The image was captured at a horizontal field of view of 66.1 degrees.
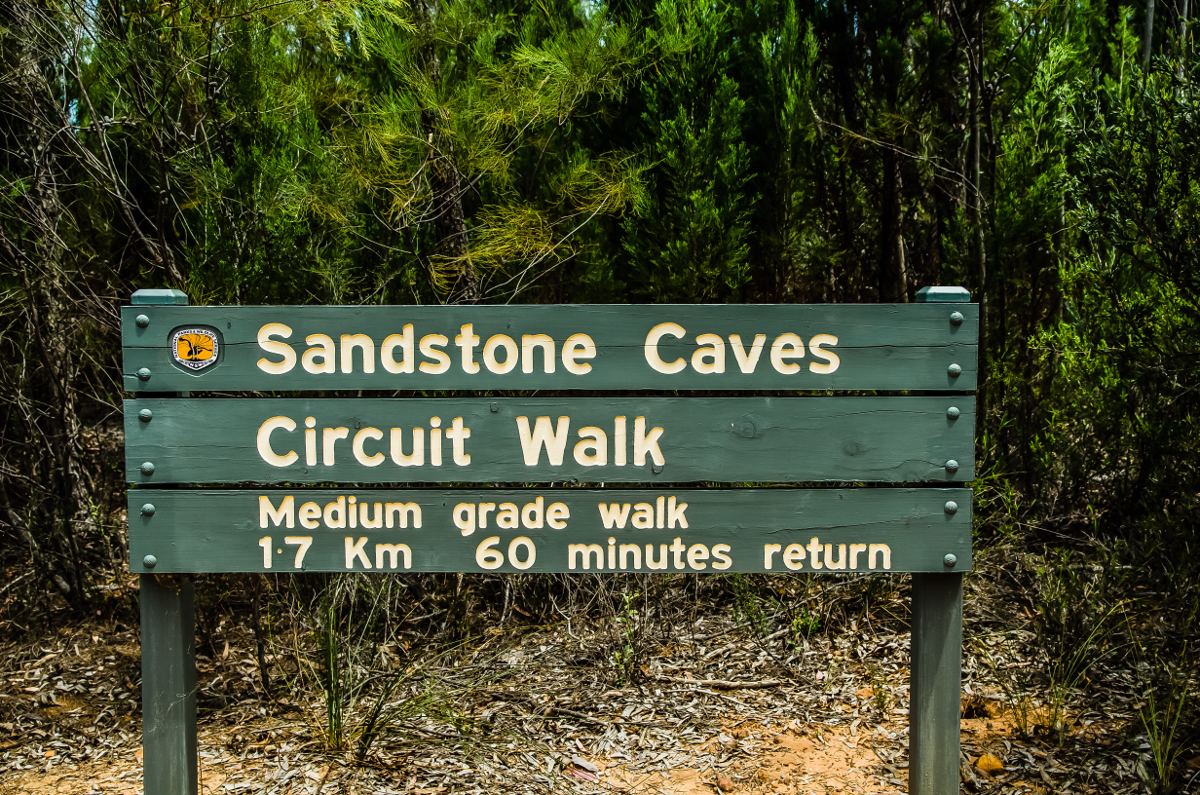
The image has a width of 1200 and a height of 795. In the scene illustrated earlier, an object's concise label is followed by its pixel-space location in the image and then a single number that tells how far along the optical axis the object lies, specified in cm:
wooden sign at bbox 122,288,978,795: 231
